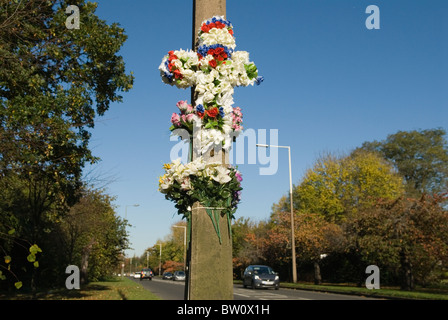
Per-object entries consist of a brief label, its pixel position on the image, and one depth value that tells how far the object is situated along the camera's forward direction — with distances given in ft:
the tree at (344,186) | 129.49
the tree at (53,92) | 30.53
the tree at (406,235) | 62.80
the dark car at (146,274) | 167.67
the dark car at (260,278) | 73.31
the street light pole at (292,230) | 87.89
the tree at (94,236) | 79.77
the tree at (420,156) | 159.94
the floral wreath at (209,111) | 12.41
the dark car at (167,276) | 182.09
